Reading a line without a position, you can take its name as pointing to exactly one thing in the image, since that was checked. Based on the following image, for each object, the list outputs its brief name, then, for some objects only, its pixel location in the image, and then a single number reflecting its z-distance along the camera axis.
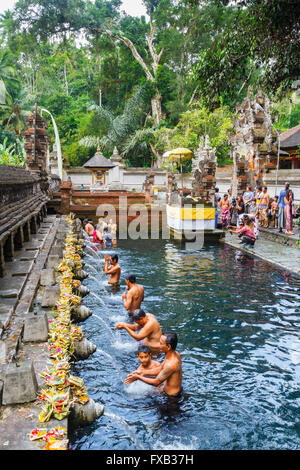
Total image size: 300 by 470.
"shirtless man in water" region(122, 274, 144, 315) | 8.17
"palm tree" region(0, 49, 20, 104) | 35.97
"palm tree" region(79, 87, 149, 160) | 39.50
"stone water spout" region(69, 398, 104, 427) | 4.10
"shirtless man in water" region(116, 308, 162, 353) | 6.49
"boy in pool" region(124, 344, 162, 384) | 5.36
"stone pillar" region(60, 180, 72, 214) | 21.69
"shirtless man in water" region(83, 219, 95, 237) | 17.80
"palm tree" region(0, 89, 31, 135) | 37.44
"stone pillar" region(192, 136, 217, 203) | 19.38
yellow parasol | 20.95
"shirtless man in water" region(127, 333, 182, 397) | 5.17
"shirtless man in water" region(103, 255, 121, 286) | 10.88
